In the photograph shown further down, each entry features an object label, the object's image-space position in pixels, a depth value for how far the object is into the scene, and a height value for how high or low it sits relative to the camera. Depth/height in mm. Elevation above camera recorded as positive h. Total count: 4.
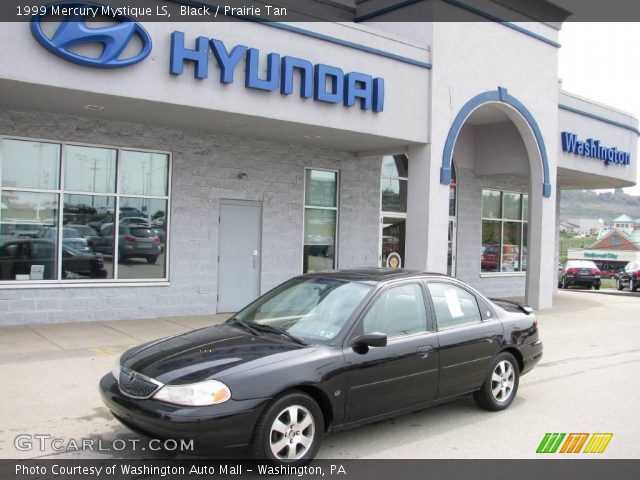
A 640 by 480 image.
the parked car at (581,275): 30344 -1306
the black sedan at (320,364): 4316 -1005
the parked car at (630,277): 30406 -1366
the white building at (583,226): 148212 +5901
